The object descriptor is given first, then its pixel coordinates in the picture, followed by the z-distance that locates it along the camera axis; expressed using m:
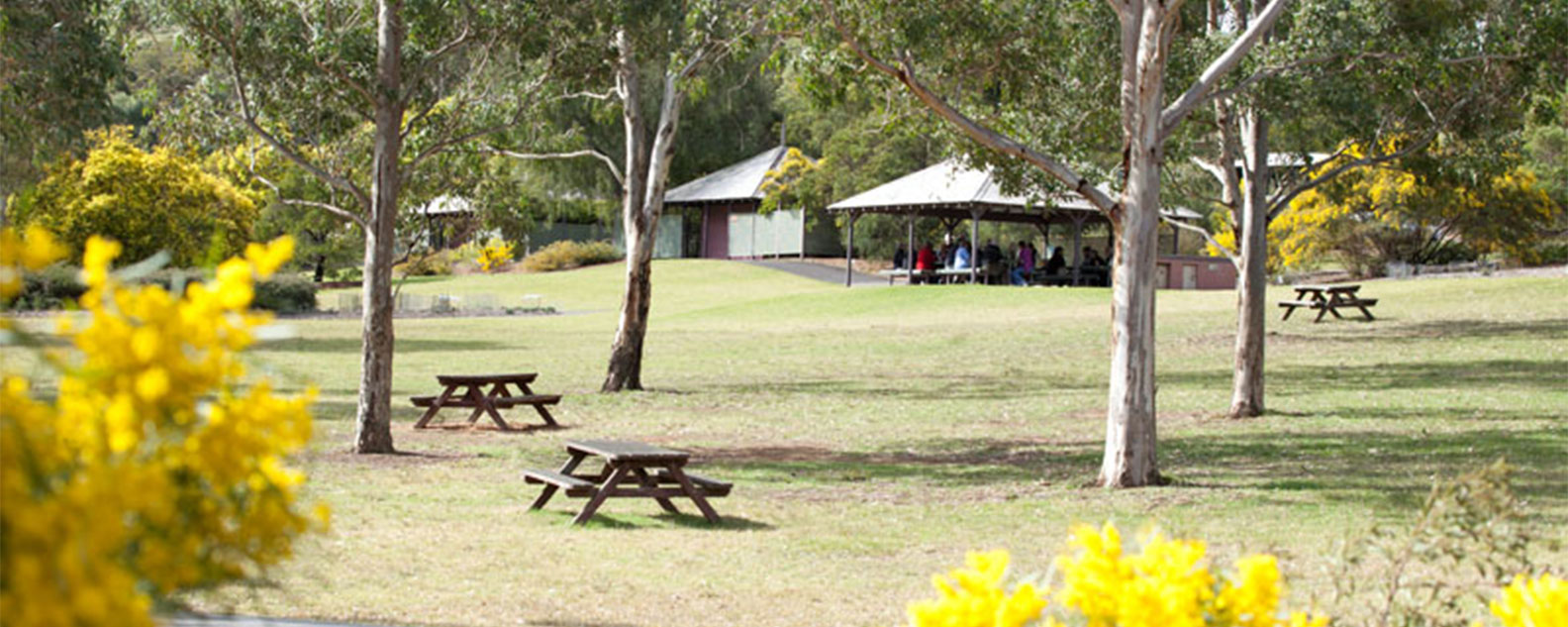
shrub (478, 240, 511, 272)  64.38
